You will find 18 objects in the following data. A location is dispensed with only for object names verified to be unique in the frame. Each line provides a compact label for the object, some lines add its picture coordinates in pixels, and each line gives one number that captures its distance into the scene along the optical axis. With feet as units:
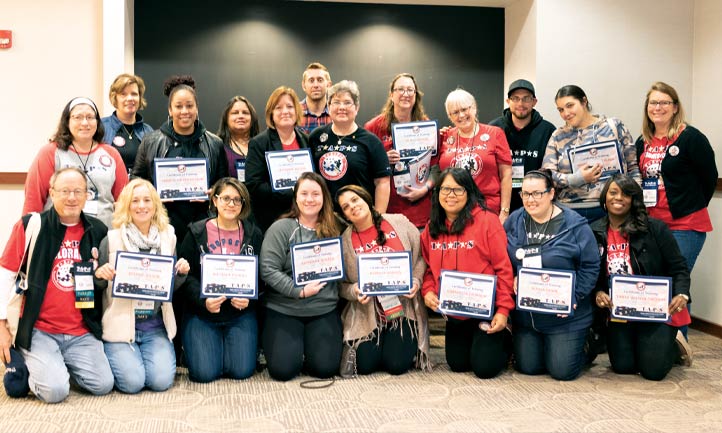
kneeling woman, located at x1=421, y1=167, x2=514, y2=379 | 13.20
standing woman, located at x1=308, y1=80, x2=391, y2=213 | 14.17
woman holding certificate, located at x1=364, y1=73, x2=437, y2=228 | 15.10
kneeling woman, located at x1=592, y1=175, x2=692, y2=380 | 13.32
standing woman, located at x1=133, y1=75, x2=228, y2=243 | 14.11
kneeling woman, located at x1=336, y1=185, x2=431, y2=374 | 13.43
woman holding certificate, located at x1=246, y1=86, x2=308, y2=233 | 14.08
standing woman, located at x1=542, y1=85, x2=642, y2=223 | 14.93
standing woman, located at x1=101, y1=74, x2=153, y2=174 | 14.57
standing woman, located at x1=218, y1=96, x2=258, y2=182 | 14.97
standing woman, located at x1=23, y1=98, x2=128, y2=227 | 13.04
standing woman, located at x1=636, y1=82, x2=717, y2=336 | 14.85
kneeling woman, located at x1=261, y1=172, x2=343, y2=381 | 13.01
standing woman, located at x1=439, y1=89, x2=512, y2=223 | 14.82
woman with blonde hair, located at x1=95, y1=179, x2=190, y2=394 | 12.10
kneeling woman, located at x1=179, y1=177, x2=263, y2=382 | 12.91
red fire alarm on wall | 17.67
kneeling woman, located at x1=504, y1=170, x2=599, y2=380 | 13.19
